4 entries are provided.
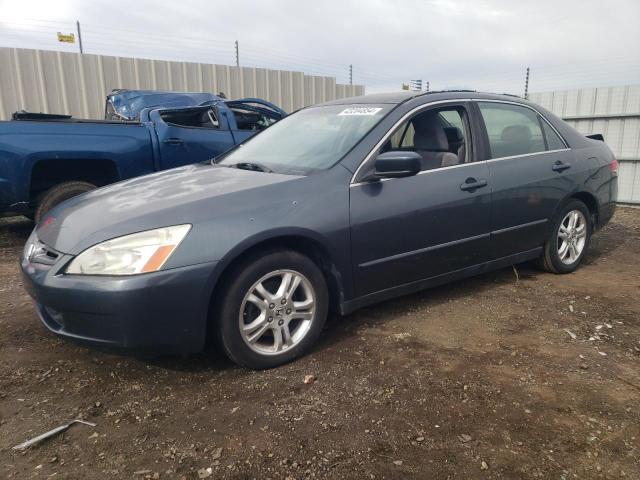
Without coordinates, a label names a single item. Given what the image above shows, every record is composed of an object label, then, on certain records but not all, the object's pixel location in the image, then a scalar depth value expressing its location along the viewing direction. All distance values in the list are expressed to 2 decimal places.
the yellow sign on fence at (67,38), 8.90
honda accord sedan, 2.50
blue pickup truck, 5.23
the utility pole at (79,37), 9.00
